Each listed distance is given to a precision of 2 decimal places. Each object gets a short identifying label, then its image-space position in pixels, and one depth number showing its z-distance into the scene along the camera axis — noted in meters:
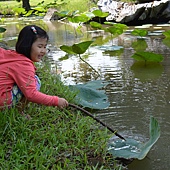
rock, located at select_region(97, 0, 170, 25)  9.57
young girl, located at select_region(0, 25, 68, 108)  2.17
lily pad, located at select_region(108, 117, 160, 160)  2.03
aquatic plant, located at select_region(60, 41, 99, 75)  3.98
